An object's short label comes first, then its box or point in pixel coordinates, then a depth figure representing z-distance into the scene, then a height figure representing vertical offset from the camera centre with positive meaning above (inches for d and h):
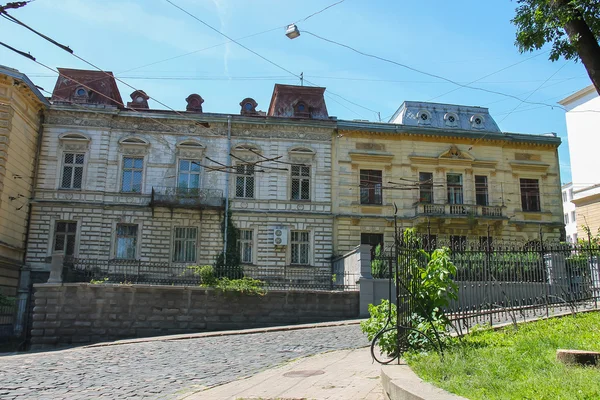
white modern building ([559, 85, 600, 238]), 1125.7 +301.9
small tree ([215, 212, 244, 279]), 1031.4 +51.6
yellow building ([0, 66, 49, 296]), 927.7 +205.3
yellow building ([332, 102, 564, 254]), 1112.8 +214.2
